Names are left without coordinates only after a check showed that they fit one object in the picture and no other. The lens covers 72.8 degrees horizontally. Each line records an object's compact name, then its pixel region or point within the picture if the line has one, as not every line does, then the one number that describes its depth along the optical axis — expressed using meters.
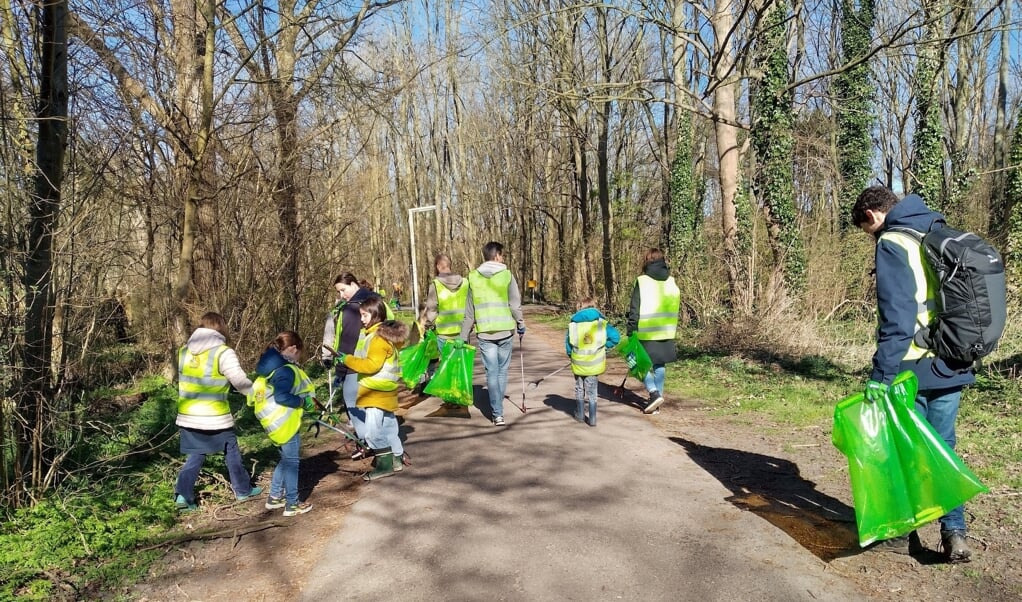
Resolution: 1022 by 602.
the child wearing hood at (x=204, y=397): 5.48
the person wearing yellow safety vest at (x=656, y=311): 8.37
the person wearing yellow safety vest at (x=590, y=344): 7.71
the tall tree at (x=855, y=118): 20.05
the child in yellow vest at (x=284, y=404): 5.33
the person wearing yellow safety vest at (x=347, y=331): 7.23
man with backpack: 3.94
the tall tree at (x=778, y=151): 13.27
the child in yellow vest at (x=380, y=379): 6.09
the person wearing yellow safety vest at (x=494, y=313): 8.04
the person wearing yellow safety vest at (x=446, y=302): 8.80
